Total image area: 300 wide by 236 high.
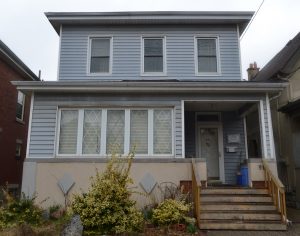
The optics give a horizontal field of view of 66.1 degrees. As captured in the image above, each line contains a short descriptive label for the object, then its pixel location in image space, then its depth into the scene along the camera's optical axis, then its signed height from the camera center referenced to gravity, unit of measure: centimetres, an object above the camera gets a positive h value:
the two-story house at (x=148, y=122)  676 +108
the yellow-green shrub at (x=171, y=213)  553 -138
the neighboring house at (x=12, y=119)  1032 +173
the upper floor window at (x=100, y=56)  866 +370
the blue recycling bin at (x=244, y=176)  714 -64
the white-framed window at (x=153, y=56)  865 +372
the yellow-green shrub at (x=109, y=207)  524 -120
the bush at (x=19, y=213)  569 -146
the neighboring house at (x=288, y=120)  884 +145
